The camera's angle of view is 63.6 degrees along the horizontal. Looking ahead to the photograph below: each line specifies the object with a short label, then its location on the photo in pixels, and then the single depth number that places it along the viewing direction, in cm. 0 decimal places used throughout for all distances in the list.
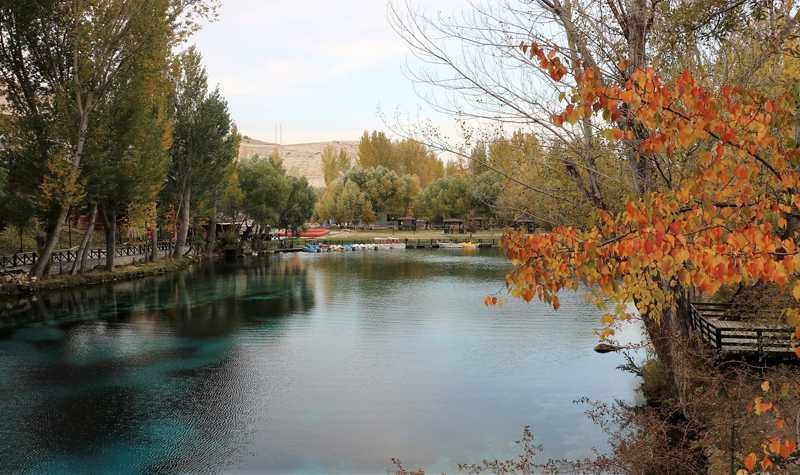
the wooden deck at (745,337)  1323
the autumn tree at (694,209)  403
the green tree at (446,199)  9244
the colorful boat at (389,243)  7386
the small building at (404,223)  9750
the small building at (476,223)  8858
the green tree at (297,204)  6781
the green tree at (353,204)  9231
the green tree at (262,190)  6216
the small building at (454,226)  9138
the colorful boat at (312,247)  6750
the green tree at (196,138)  4650
